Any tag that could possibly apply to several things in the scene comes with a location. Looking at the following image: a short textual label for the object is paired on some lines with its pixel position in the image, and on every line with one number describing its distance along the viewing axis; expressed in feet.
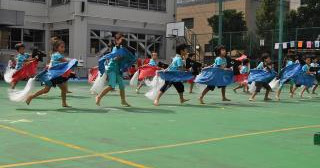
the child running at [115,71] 40.04
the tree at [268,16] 144.46
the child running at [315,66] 66.74
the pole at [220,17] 105.81
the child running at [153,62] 62.62
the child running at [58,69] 38.04
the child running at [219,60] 47.06
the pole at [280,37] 104.27
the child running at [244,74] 66.69
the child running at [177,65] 44.21
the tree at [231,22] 158.51
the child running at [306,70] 59.36
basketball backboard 126.99
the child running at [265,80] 51.96
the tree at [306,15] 141.08
